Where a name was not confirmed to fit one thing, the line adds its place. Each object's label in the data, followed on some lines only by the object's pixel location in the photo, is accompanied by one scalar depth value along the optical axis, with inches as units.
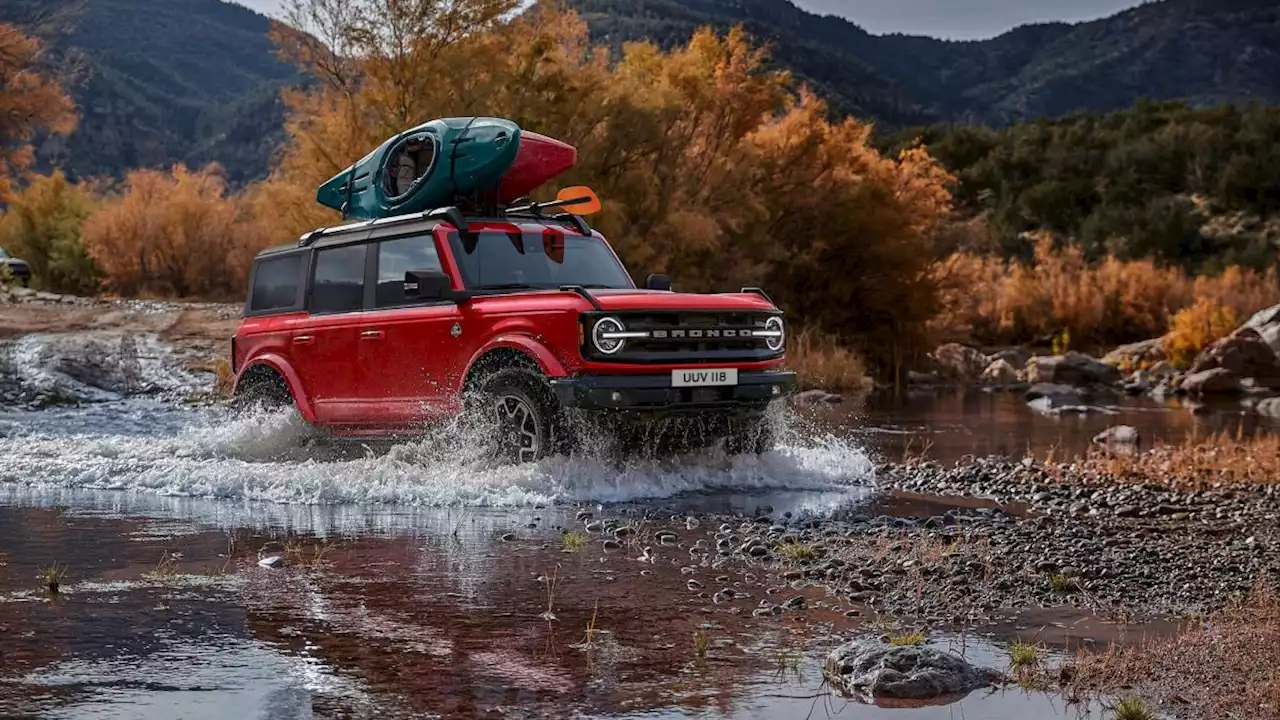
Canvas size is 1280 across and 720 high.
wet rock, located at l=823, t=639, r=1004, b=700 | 200.1
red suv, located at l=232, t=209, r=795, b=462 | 415.5
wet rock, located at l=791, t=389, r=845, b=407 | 961.5
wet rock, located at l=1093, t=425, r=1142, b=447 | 669.3
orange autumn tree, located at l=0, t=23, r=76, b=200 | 1143.5
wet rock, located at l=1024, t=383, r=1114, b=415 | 952.3
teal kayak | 494.3
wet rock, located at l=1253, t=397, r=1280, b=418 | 927.3
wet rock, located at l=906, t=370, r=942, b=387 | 1331.2
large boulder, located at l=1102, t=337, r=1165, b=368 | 1383.5
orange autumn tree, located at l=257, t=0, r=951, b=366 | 962.7
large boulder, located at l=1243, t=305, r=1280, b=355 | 1227.2
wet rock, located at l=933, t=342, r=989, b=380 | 1401.3
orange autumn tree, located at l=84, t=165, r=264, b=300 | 1435.8
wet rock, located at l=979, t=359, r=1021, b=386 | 1323.8
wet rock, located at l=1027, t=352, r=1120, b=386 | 1296.8
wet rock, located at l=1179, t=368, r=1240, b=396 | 1180.4
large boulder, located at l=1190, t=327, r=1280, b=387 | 1190.9
